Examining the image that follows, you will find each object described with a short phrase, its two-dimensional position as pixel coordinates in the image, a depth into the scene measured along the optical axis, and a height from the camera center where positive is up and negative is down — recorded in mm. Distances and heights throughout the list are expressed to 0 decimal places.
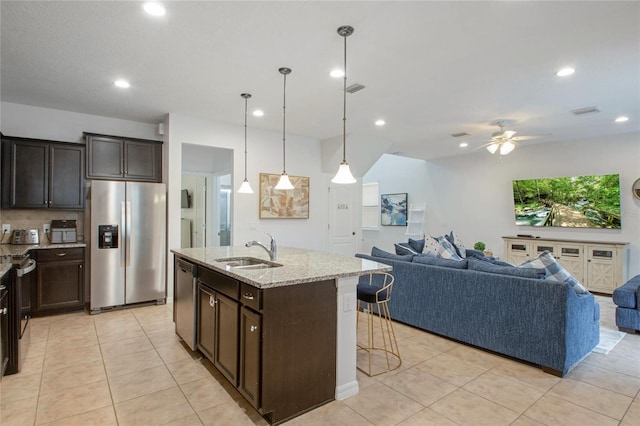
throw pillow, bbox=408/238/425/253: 5227 -477
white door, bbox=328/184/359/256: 6723 -91
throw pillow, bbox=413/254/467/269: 3510 -511
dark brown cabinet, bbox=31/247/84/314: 4156 -831
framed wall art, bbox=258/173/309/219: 5769 +268
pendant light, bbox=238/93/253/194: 3921 +352
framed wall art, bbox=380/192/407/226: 8945 +143
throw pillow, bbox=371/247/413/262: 4039 -509
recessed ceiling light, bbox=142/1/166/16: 2336 +1448
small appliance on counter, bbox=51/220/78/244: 4508 -230
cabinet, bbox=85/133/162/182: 4594 +794
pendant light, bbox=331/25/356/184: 2705 +352
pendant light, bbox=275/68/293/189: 3320 +347
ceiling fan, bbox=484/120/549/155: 4984 +1116
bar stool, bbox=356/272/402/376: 2826 -1207
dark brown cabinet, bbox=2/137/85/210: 4152 +518
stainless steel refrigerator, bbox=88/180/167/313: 4379 -377
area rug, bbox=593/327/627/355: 3355 -1336
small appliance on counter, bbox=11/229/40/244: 4320 -282
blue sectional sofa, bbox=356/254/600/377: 2787 -917
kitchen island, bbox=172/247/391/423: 2104 -793
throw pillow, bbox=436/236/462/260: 4242 -475
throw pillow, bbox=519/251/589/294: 2939 -499
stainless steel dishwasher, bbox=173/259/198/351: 3088 -835
